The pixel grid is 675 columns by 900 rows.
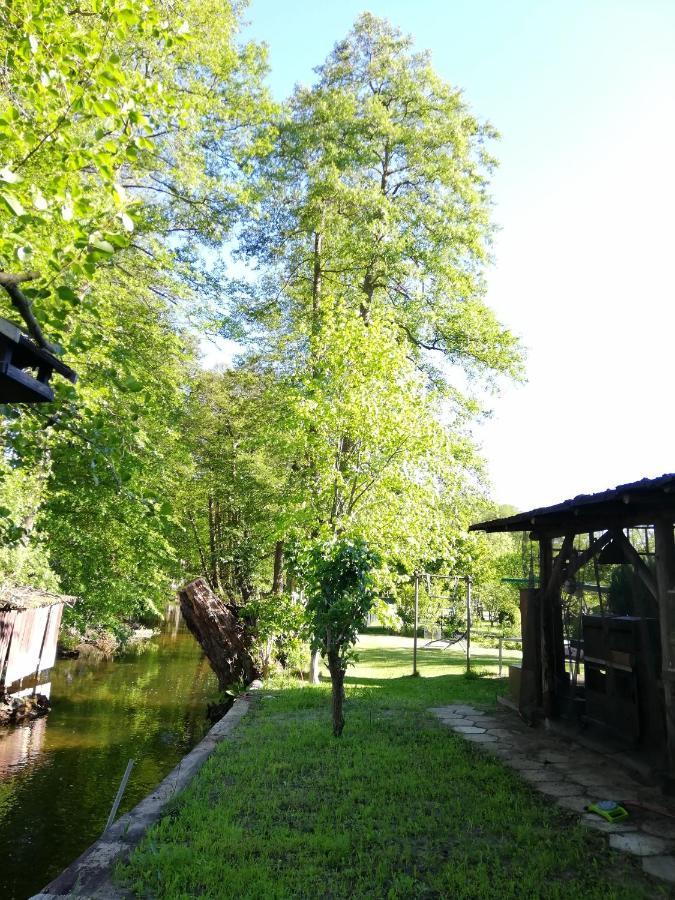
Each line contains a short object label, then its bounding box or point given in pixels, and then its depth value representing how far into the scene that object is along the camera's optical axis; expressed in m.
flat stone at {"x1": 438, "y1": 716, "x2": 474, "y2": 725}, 8.55
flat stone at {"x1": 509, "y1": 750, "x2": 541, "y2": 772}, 6.49
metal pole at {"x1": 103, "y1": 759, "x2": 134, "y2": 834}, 4.55
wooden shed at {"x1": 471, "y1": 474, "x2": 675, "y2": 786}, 5.87
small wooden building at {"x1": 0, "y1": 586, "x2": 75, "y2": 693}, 12.54
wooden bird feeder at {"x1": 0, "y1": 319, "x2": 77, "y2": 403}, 3.22
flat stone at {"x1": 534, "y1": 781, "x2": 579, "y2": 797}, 5.66
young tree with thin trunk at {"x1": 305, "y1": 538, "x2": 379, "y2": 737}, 7.99
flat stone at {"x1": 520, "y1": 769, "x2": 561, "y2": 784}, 6.04
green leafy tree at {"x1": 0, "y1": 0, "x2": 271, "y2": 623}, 3.98
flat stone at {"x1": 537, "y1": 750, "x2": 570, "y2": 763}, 6.81
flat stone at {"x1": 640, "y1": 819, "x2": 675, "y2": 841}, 4.69
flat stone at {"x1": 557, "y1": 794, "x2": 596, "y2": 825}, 5.28
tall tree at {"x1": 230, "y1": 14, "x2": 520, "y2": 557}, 15.05
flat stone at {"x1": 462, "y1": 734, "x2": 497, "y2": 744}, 7.48
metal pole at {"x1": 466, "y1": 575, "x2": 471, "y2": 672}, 13.82
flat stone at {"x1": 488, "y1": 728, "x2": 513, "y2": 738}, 7.84
